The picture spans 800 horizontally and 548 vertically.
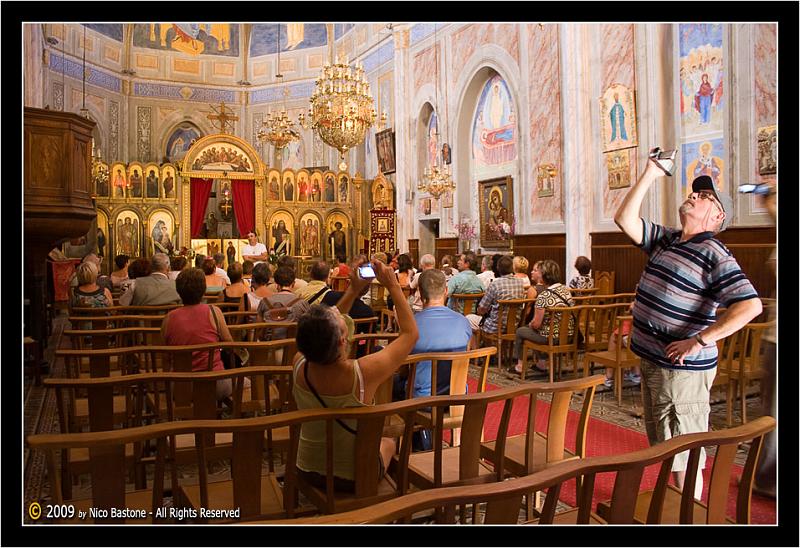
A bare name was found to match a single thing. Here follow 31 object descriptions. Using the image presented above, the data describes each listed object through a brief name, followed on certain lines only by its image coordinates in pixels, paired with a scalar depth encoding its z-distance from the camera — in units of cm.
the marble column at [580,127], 1285
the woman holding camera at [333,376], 244
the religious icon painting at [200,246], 1970
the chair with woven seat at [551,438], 276
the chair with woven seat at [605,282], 1201
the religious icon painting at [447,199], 1823
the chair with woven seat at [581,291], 851
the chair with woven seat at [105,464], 188
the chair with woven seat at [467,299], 818
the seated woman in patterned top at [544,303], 641
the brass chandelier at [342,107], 1112
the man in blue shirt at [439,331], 416
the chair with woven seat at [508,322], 720
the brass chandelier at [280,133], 1769
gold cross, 2147
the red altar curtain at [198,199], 1970
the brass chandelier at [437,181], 1576
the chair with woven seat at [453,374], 342
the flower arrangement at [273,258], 1616
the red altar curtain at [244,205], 1984
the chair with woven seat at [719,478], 188
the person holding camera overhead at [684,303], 285
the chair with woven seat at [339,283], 1132
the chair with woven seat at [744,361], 488
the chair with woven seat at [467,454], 251
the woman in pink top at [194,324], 433
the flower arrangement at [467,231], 1753
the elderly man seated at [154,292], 637
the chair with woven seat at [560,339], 630
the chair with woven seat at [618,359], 562
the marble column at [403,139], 1997
